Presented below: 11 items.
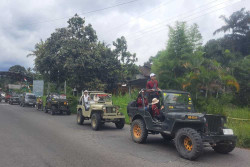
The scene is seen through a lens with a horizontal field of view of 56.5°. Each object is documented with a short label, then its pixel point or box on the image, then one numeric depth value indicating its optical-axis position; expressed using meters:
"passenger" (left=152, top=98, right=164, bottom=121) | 7.68
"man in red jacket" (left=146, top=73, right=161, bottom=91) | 8.80
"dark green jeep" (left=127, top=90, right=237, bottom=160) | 6.25
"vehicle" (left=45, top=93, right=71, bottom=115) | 18.98
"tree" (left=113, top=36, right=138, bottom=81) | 31.94
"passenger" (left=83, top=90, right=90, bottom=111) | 12.54
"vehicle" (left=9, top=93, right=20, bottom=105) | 33.75
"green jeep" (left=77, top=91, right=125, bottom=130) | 11.15
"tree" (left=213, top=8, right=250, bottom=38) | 34.81
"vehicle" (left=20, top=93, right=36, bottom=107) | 28.89
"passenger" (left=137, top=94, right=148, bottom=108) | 8.83
